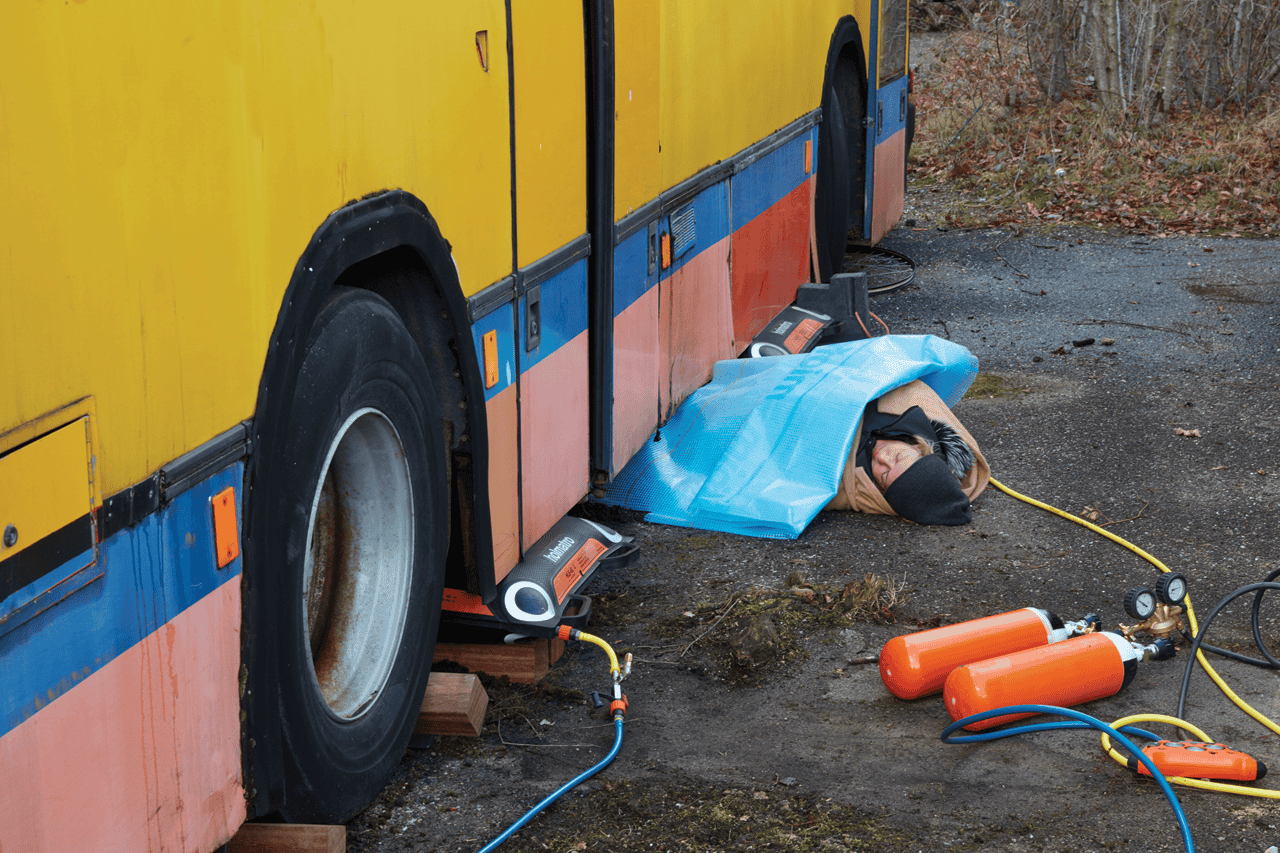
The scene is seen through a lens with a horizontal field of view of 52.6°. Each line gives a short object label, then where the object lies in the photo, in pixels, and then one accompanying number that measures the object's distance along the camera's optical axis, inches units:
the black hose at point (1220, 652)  136.5
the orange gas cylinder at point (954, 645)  140.2
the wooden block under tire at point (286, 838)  103.1
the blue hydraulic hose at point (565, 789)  116.0
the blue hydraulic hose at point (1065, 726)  115.9
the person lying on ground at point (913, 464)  194.7
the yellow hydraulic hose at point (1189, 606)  135.3
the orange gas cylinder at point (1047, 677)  133.6
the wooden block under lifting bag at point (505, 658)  146.8
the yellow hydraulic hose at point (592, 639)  142.3
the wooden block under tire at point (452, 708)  131.6
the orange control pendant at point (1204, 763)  122.2
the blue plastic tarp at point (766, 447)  196.1
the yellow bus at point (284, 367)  70.9
